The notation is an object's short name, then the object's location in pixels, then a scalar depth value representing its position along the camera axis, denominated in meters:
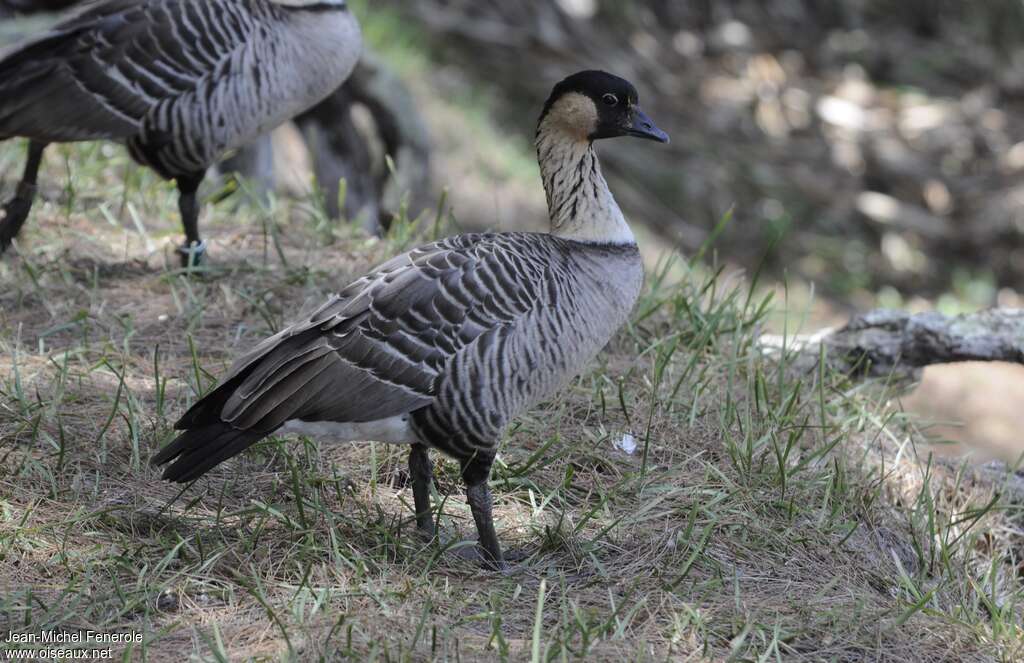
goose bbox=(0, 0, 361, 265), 11.07
